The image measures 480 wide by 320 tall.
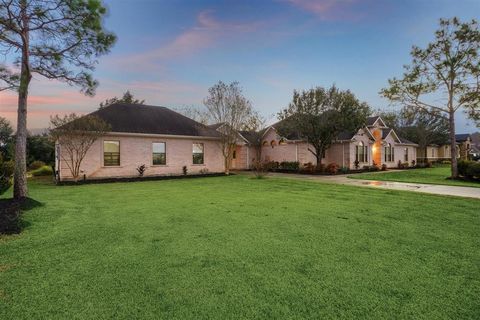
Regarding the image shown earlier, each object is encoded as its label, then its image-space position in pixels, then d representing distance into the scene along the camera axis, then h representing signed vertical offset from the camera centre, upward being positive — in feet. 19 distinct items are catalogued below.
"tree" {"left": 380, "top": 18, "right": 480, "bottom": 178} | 51.21 +16.30
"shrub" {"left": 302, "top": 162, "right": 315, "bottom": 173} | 68.33 -2.97
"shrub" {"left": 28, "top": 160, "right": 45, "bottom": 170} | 72.28 -1.21
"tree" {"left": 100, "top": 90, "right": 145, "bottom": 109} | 129.49 +30.80
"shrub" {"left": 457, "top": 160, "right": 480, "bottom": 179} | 47.85 -2.72
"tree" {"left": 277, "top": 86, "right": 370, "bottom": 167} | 63.31 +10.72
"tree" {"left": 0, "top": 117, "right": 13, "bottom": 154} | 84.48 +9.81
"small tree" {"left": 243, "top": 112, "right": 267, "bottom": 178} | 59.72 +7.42
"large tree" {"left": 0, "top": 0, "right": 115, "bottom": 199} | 23.04 +11.77
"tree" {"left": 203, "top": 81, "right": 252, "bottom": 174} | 61.67 +12.19
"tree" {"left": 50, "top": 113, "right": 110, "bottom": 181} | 43.39 +4.42
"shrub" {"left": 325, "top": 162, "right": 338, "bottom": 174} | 65.51 -3.15
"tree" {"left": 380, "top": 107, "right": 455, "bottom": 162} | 118.73 +12.02
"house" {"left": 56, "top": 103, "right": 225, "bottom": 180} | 50.96 +2.84
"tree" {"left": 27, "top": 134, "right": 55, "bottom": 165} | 78.23 +3.60
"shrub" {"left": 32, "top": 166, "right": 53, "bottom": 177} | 63.00 -2.74
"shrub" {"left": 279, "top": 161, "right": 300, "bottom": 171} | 75.61 -2.35
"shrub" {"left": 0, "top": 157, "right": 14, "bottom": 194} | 21.21 -1.08
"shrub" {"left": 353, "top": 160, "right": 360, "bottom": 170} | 76.22 -2.29
